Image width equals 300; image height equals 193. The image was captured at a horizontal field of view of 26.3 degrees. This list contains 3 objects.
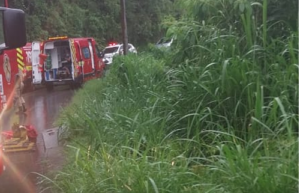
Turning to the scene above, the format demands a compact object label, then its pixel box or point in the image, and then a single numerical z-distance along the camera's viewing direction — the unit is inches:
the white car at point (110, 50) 1216.7
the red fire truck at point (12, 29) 255.3
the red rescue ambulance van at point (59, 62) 948.0
